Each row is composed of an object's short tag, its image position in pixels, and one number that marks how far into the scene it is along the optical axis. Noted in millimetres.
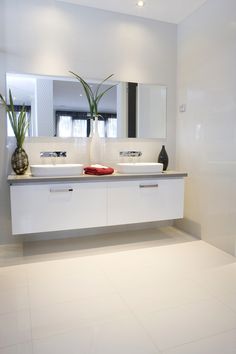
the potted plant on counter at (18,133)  2762
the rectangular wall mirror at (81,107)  2920
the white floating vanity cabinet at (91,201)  2498
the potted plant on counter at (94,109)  3109
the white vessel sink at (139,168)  2902
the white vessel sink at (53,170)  2590
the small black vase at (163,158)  3379
